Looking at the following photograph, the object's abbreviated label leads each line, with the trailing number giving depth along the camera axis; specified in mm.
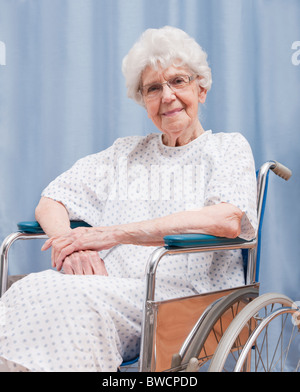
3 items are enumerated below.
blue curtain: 1878
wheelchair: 1058
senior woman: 1016
